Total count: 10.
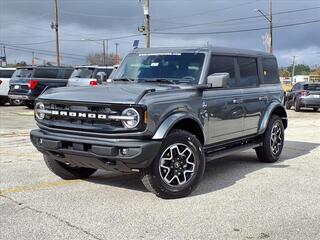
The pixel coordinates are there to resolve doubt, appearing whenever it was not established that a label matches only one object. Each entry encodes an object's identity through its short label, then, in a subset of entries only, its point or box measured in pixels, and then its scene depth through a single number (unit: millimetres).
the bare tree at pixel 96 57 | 68397
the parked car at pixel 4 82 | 17118
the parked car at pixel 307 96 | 16645
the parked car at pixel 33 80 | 14911
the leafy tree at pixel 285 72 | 87953
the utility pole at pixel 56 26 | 29304
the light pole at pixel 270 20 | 28786
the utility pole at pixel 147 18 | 21837
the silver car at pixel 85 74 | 14213
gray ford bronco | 3976
